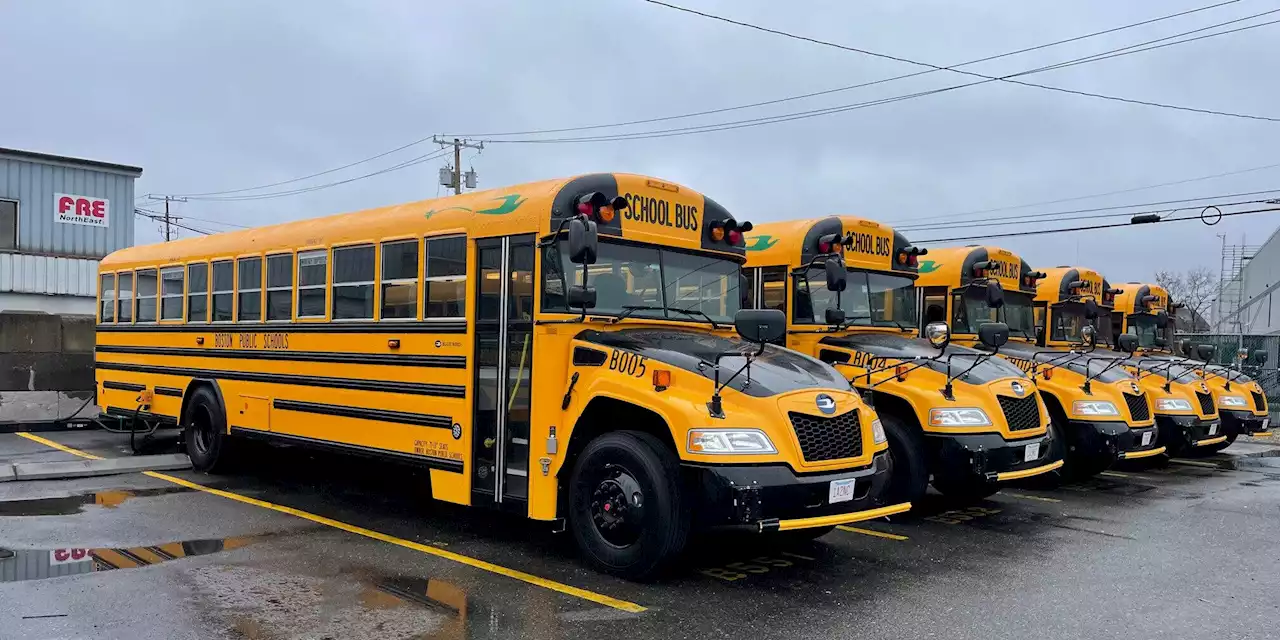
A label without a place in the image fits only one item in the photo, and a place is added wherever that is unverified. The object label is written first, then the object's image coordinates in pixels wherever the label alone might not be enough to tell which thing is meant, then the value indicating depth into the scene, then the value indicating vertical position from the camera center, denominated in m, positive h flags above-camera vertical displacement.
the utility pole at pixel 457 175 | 34.50 +5.74
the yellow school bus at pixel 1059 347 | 9.93 -0.09
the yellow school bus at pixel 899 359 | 7.74 -0.18
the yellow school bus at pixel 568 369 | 5.61 -0.26
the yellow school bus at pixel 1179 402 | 11.26 -0.73
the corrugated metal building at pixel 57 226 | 17.66 +1.94
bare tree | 67.69 +3.82
